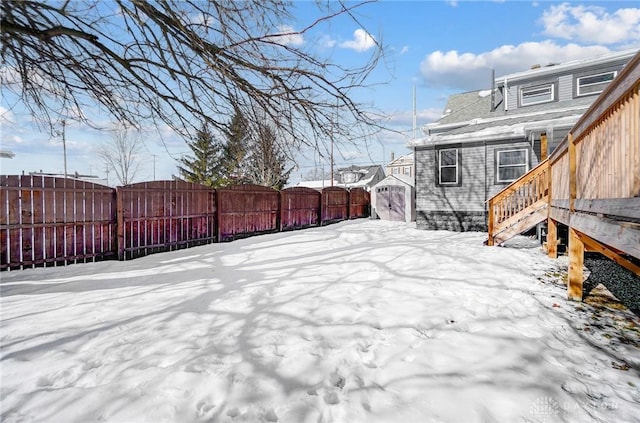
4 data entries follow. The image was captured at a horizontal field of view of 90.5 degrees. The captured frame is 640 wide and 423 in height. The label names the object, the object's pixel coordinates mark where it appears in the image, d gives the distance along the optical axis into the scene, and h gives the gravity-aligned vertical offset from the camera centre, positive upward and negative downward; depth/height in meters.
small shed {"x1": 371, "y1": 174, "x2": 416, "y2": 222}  16.16 +0.34
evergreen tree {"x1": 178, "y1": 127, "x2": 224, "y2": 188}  20.89 +2.47
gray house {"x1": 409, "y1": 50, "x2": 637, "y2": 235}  10.16 +2.04
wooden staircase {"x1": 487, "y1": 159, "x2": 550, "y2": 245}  6.85 -0.14
